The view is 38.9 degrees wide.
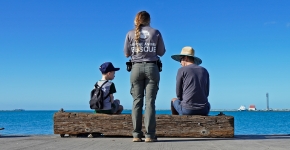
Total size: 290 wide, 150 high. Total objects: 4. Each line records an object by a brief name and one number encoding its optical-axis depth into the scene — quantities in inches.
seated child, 287.4
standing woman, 236.8
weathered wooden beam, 278.4
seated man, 284.0
